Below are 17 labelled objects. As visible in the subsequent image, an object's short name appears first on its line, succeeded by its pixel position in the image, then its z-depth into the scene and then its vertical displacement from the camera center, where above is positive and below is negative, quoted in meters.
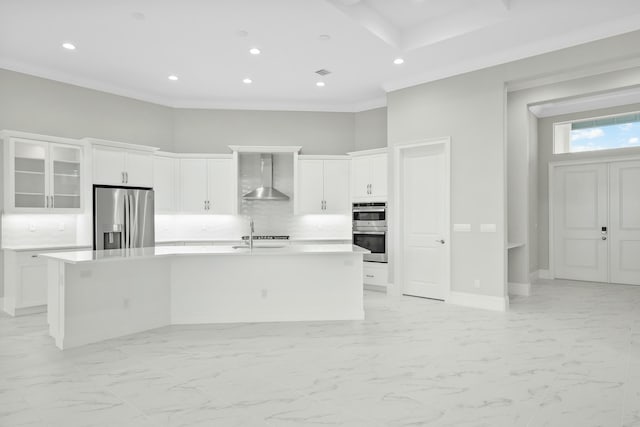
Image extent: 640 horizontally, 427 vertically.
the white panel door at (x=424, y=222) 5.69 -0.12
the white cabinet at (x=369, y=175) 6.46 +0.66
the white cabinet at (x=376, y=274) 6.40 -0.99
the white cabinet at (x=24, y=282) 4.88 -0.84
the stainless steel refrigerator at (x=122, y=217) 5.67 -0.02
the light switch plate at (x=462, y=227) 5.36 -0.19
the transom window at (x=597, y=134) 6.96 +1.48
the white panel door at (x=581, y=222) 7.24 -0.17
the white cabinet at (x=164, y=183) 6.57 +0.57
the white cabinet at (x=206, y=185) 6.90 +0.53
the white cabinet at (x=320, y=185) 7.02 +0.53
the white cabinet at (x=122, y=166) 5.69 +0.76
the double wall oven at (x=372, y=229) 6.39 -0.24
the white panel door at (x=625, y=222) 6.90 -0.17
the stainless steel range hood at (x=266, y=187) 6.96 +0.52
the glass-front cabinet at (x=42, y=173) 4.98 +0.59
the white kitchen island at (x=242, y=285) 4.34 -0.81
